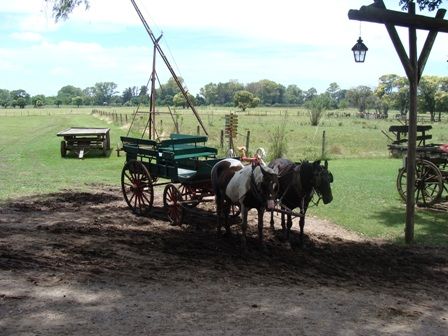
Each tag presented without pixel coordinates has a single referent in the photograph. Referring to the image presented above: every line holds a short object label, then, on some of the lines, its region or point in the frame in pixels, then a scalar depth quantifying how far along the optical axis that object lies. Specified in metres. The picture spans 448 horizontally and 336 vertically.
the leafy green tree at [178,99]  86.97
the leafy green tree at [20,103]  161.23
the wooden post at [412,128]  9.31
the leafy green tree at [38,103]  166.54
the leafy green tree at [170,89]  92.26
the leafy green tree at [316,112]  56.22
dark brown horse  8.28
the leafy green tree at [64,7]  12.50
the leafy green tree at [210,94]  183.00
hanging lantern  10.19
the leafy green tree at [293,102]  197.88
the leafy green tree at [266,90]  189.75
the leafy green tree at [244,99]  123.30
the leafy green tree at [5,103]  179.43
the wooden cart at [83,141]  25.16
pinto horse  8.15
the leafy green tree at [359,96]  144.57
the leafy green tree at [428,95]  91.12
